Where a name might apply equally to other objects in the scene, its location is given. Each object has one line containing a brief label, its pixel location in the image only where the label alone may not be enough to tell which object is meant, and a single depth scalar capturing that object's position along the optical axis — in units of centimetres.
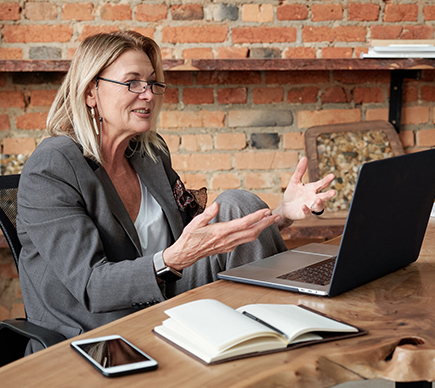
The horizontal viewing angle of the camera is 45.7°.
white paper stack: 233
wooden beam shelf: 223
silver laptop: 94
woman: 117
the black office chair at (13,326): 118
